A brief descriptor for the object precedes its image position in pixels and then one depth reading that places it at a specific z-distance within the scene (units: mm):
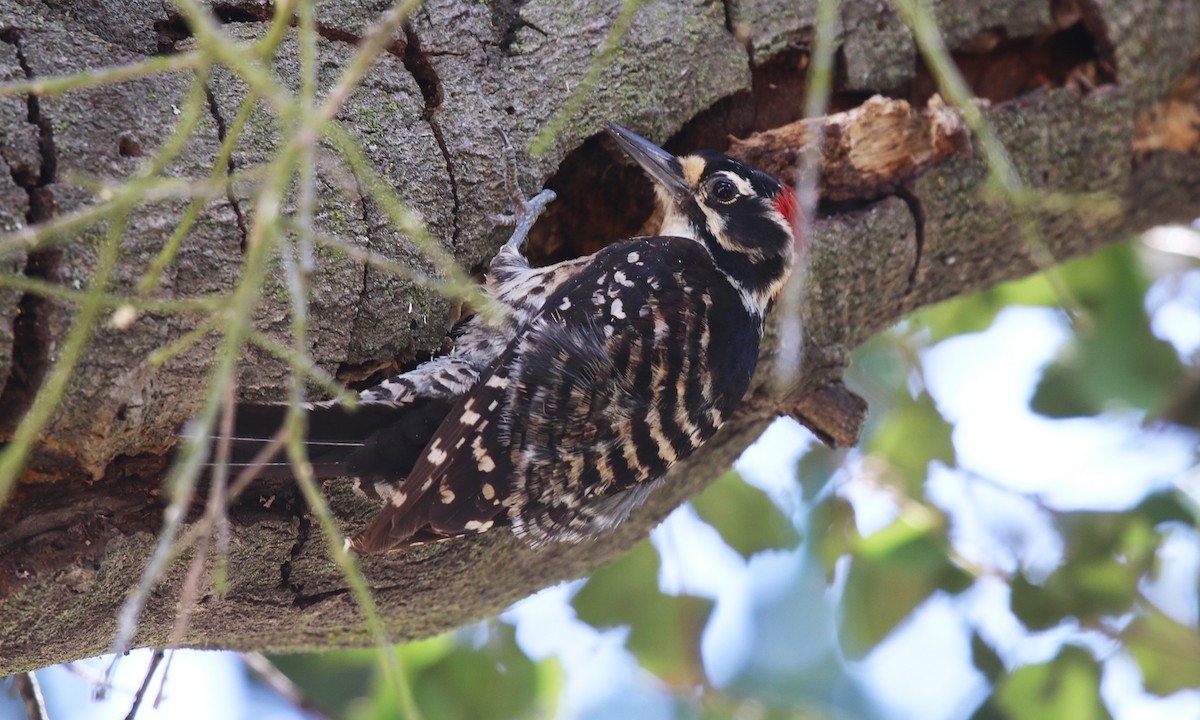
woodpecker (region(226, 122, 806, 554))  4844
